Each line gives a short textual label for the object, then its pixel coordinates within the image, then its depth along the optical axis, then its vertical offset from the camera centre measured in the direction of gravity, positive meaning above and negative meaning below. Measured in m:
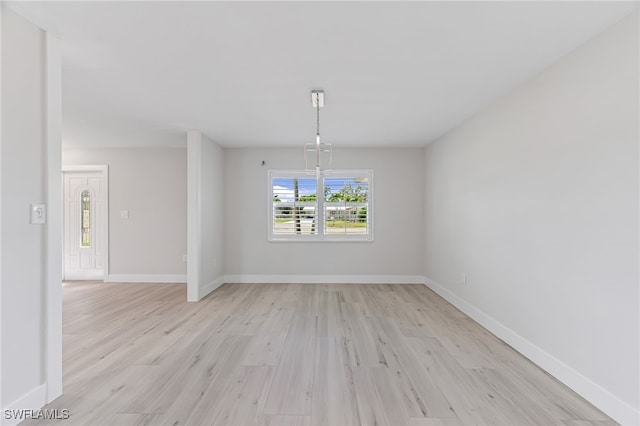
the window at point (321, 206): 5.39 +0.11
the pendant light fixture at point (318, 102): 2.85 +1.13
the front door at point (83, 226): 5.55 -0.26
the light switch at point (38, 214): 1.84 -0.01
